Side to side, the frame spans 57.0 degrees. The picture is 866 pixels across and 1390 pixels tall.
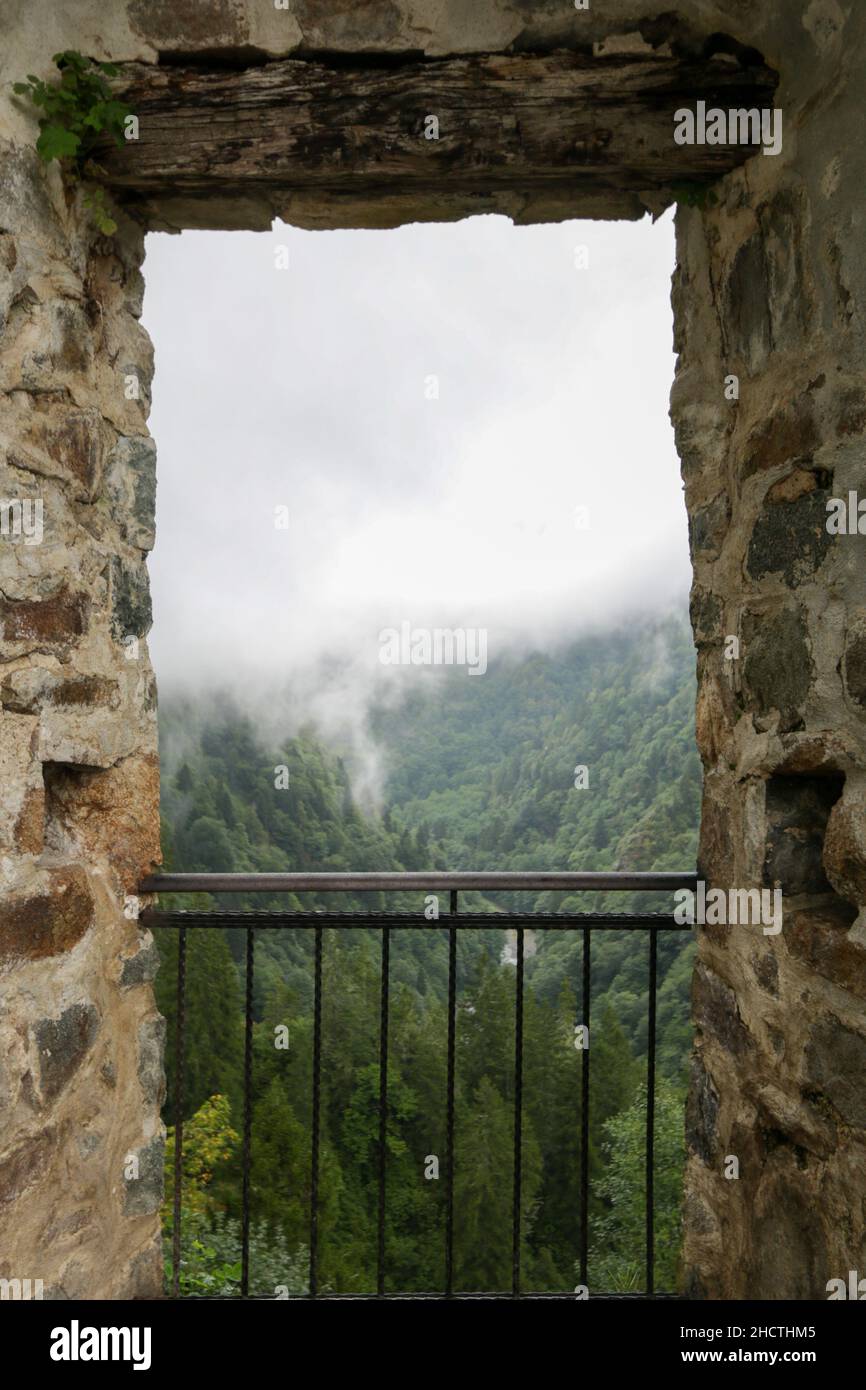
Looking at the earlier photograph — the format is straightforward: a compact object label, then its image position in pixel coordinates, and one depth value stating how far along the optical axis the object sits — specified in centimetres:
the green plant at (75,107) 153
